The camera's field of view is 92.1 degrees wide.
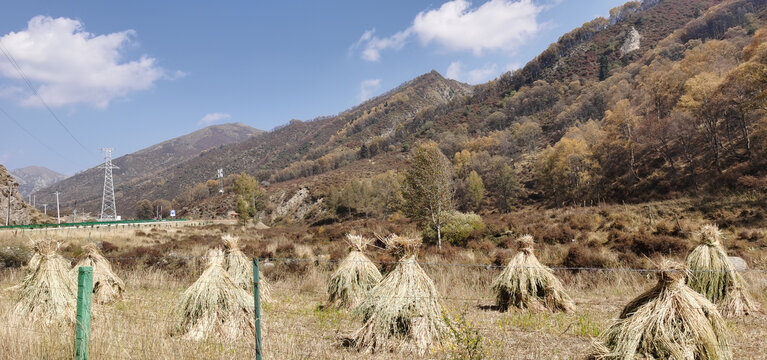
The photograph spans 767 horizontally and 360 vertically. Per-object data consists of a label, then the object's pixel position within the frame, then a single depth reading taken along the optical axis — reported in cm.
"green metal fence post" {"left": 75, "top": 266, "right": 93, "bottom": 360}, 397
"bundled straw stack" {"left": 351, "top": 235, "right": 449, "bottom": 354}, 530
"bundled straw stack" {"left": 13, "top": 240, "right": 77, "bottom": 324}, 677
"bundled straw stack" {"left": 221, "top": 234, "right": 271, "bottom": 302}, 906
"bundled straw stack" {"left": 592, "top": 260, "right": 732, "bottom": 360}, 368
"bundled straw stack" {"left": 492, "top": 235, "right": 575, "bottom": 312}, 762
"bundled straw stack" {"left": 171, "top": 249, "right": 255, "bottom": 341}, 579
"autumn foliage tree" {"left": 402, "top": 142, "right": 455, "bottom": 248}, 2261
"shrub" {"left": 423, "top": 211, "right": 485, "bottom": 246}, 2270
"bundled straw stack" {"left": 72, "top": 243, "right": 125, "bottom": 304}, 902
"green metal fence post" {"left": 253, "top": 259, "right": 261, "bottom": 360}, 393
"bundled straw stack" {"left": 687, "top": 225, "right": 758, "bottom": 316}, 673
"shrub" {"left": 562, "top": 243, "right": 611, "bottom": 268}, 1312
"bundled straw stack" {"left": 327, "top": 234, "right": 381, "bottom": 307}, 818
